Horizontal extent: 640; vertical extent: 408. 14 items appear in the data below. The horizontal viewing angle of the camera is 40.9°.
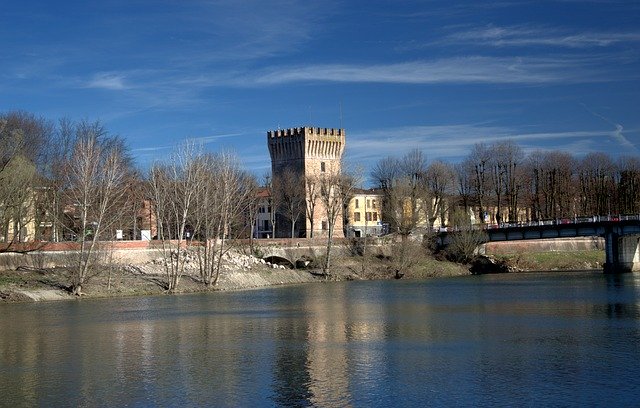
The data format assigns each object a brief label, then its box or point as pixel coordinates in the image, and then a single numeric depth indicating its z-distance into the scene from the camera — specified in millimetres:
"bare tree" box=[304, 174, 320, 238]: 126750
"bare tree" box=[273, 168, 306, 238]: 128500
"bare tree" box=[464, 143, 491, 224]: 130750
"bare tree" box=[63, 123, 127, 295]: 68125
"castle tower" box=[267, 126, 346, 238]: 133500
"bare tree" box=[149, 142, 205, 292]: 75875
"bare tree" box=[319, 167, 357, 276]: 100125
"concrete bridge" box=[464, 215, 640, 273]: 102625
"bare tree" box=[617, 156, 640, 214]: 130125
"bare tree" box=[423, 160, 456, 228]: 128112
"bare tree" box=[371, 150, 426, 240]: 114188
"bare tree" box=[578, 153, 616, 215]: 131625
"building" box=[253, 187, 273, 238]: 151250
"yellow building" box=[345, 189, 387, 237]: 153625
